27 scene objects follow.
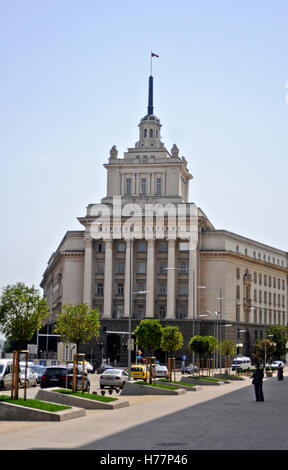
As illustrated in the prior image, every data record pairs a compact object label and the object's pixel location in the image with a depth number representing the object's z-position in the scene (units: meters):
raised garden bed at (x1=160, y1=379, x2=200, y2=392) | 48.50
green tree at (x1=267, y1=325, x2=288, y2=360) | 125.44
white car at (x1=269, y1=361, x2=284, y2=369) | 101.25
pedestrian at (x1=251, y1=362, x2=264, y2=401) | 33.97
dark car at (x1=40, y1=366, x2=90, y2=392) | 40.72
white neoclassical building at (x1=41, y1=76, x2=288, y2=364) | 110.94
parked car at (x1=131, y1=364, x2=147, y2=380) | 60.34
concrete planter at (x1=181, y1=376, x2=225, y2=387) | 55.53
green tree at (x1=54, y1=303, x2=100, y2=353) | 50.59
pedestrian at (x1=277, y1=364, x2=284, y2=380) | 65.43
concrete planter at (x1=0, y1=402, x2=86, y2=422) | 23.22
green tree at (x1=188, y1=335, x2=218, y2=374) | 72.50
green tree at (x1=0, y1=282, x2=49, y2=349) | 33.84
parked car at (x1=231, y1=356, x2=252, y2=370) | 100.14
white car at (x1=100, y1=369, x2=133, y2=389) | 48.34
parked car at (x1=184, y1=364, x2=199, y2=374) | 84.20
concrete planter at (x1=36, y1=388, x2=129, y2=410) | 28.64
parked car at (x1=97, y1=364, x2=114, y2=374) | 81.61
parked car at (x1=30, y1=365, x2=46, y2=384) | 52.41
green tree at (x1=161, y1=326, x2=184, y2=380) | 68.13
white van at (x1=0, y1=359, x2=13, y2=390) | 40.31
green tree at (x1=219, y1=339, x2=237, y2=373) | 89.75
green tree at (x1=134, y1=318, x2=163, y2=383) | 58.81
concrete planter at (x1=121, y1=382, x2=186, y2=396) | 41.41
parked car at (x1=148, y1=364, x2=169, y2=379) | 66.38
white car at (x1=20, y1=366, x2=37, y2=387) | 46.31
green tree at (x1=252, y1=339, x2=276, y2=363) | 113.36
